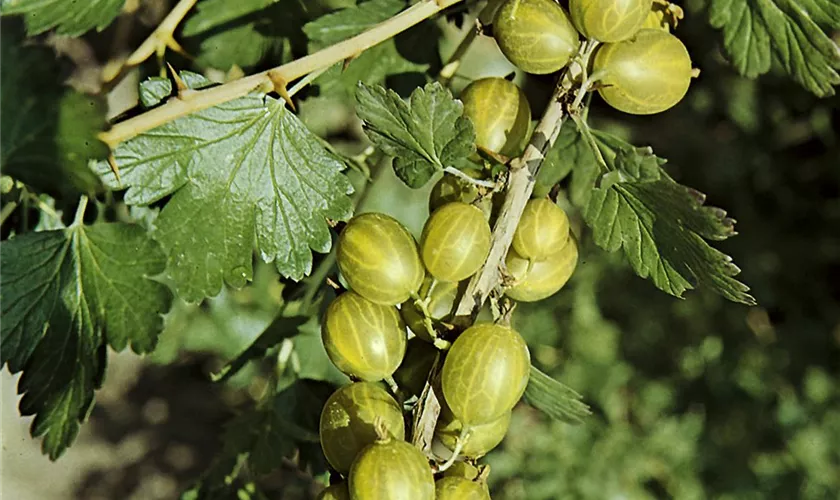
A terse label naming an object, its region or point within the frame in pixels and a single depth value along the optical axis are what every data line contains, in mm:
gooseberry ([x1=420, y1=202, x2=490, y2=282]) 357
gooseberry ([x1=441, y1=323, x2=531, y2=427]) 351
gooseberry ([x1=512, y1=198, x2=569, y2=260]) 370
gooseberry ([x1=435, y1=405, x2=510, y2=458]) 367
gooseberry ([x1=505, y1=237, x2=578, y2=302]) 376
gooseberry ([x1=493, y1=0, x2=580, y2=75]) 371
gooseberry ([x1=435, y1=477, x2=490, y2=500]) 348
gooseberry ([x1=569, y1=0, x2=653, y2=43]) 365
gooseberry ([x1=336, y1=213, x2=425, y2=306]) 365
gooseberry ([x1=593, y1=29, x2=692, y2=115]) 376
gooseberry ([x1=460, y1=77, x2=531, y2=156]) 385
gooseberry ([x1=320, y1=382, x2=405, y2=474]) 357
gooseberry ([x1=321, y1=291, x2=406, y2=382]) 364
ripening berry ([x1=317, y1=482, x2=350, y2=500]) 355
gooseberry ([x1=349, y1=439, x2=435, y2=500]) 340
